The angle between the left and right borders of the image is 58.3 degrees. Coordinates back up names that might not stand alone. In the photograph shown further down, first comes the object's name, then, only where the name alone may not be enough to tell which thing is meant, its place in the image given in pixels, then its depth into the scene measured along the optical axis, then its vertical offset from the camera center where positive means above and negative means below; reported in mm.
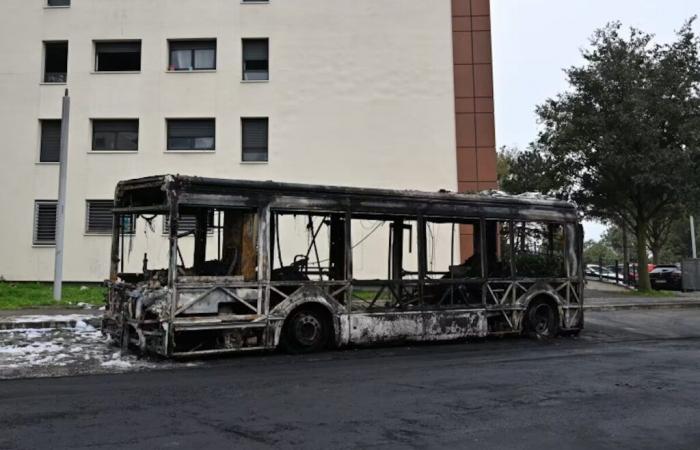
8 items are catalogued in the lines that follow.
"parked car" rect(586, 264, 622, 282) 36069 +244
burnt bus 9703 +114
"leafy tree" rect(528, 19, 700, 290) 23500 +5701
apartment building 24781 +7106
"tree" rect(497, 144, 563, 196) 26500 +4323
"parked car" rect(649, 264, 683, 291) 32588 -55
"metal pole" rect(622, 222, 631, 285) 31609 +309
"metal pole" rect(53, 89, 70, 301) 17328 +1778
